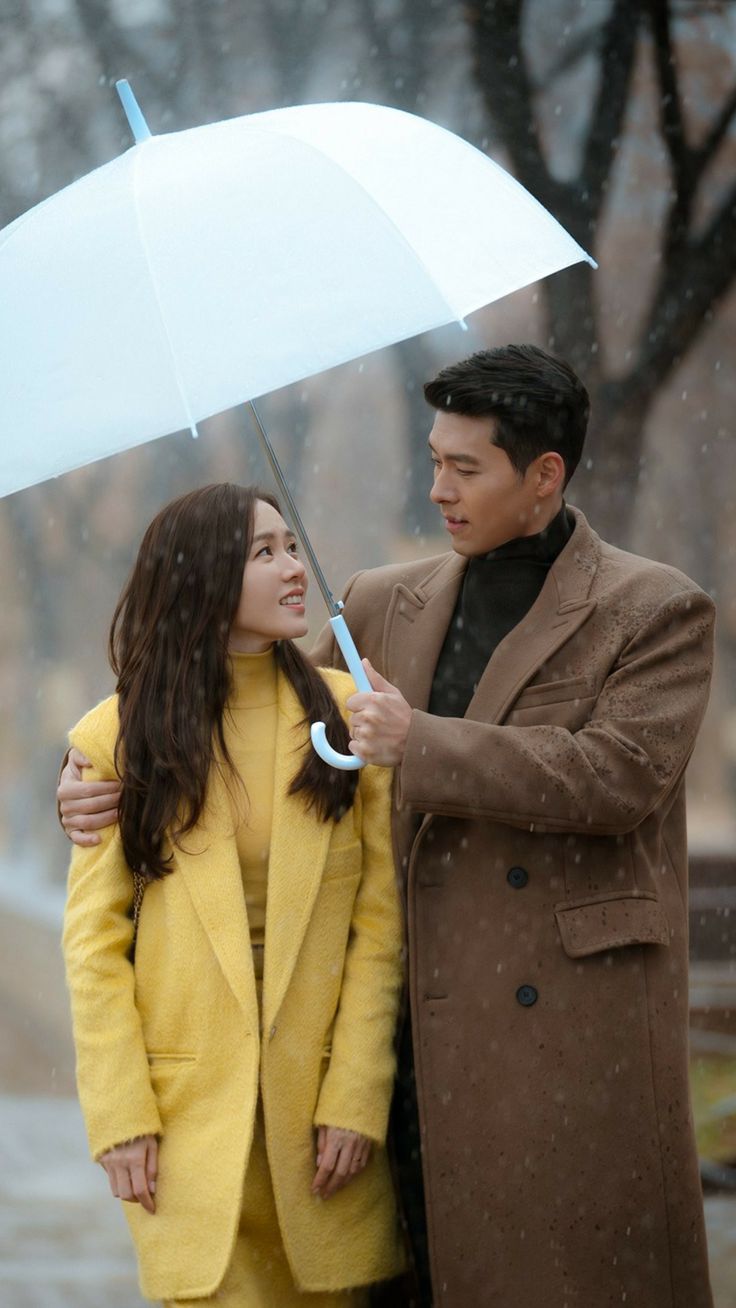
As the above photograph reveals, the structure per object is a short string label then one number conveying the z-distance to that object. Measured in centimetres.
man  666
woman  641
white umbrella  559
